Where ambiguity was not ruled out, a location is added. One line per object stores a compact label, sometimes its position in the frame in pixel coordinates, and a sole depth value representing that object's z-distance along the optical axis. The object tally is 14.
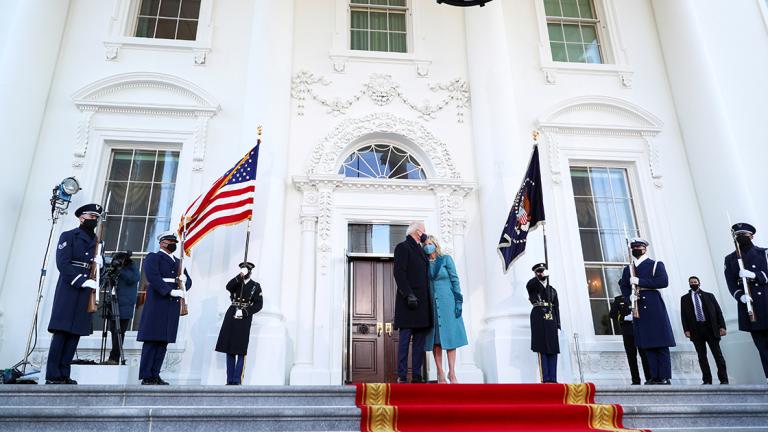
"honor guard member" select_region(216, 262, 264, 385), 5.73
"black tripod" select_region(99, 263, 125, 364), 5.88
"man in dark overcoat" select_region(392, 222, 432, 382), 5.14
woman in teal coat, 5.36
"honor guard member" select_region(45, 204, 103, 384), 4.69
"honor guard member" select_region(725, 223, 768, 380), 5.55
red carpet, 3.74
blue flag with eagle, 6.36
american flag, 6.27
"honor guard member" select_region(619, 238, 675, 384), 5.71
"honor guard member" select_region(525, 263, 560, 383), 5.85
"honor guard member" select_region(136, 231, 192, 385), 5.20
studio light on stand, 6.35
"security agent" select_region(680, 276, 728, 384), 6.13
